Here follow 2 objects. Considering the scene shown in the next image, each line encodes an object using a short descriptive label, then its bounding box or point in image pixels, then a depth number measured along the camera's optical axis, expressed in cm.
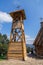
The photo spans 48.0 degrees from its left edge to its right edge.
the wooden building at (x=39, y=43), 858
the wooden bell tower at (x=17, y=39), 729
